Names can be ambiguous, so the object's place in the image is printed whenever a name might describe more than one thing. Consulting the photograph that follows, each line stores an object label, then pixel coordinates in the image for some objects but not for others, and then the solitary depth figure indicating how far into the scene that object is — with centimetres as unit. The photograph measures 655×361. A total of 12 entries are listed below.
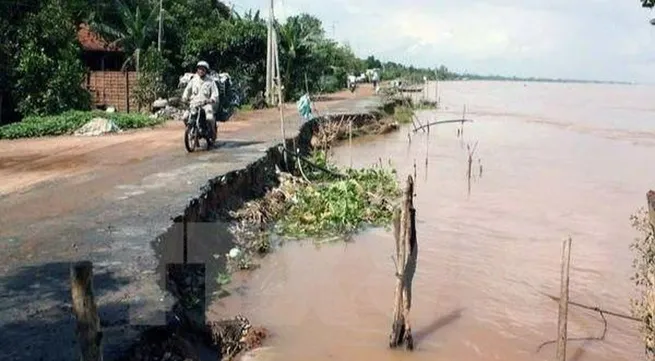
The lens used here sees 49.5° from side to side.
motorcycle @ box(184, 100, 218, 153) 1302
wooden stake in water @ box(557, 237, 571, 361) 573
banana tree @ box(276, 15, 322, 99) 3121
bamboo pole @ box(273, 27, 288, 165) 1308
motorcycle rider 1286
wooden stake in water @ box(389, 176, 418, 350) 622
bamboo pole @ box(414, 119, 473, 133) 2983
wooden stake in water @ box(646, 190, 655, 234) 514
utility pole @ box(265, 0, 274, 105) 2741
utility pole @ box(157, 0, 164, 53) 2526
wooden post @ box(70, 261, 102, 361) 353
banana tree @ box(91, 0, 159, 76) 2483
